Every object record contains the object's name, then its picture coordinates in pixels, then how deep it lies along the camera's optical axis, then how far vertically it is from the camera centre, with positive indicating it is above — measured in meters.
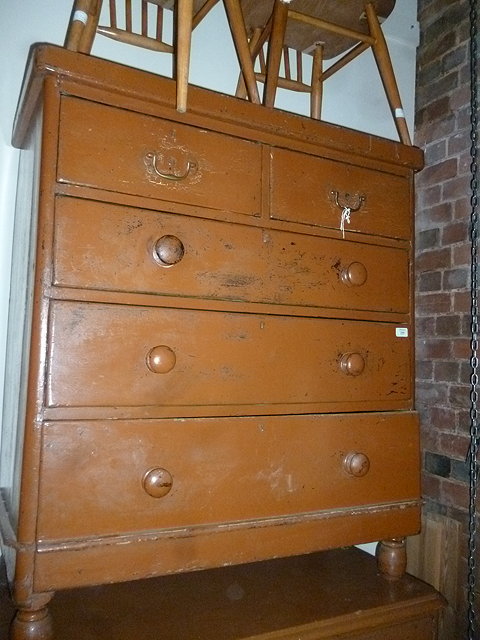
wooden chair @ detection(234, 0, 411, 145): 1.45 +1.08
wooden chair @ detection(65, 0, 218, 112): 1.12 +0.85
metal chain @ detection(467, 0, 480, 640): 1.52 +0.10
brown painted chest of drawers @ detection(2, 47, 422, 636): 1.00 +0.02
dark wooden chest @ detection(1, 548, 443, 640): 1.11 -0.64
